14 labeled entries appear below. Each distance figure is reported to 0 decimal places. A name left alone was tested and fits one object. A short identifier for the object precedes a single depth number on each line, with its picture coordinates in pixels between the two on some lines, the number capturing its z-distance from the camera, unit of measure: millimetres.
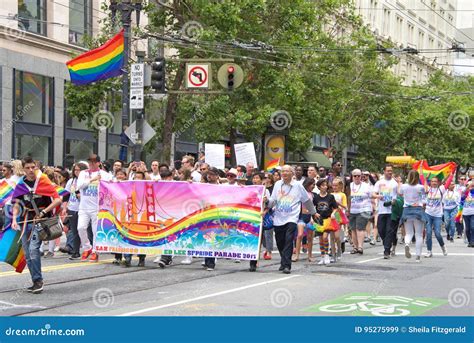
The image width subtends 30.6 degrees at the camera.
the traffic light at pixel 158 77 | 22406
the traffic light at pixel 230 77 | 22438
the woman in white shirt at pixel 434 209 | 19653
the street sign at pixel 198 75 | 23328
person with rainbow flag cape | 11742
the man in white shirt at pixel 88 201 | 16172
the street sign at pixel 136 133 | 21731
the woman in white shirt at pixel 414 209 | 17844
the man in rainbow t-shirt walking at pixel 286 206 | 14898
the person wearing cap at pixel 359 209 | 19703
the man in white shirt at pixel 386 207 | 18417
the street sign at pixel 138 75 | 22422
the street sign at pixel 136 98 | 22000
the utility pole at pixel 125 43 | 21891
